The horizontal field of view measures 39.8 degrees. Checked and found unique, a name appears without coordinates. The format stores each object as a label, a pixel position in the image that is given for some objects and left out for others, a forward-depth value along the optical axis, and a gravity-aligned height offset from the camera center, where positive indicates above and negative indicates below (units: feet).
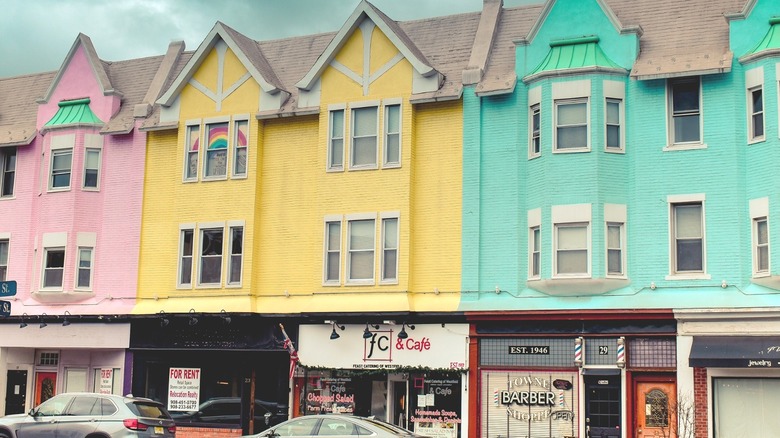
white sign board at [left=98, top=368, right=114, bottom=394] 110.73 -3.56
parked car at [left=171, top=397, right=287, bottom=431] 101.91 -6.14
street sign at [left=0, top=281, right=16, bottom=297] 80.38 +4.13
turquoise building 85.40 +11.24
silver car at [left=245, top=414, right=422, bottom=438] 72.54 -5.17
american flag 100.42 -0.16
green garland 94.48 -1.58
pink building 111.86 +12.63
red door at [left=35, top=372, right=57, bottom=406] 115.62 -4.39
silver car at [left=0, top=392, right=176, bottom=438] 79.51 -5.44
